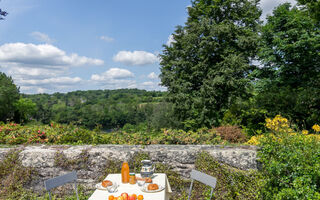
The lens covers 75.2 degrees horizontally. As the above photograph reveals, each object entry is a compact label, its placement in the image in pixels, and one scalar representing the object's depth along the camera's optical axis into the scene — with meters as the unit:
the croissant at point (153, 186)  2.63
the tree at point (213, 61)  11.52
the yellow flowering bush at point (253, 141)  4.96
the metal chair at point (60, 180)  2.74
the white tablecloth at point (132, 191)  2.51
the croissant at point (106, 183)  2.74
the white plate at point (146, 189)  2.60
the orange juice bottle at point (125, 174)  2.89
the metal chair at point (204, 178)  2.83
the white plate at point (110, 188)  2.63
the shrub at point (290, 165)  2.62
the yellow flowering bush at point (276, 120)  5.39
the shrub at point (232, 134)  5.65
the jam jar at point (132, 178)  2.86
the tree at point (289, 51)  11.25
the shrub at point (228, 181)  3.44
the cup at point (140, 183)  2.76
